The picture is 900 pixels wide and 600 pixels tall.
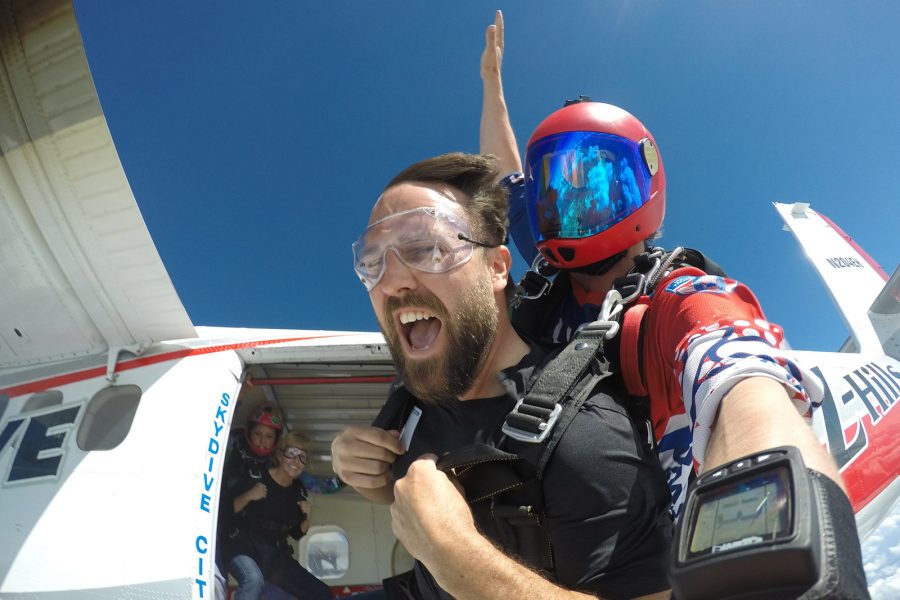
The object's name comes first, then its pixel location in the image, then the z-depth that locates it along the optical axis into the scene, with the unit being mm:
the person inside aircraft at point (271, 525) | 3529
